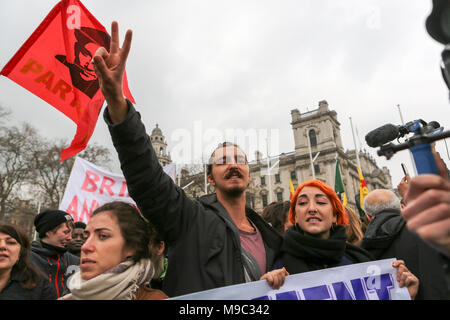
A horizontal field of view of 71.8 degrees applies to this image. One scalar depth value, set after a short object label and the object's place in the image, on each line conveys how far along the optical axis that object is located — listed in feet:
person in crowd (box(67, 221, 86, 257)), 16.16
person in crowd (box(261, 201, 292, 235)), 12.66
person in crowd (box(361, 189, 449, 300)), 6.72
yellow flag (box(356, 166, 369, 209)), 30.40
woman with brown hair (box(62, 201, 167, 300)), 5.03
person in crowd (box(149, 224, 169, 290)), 6.30
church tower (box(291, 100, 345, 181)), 150.51
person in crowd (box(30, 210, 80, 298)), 12.35
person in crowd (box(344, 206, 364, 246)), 11.76
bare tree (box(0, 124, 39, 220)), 79.61
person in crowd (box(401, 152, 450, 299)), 2.23
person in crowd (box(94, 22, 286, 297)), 5.46
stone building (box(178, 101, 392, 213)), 150.10
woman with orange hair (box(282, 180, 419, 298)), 7.05
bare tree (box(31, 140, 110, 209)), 91.71
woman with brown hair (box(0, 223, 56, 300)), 7.85
